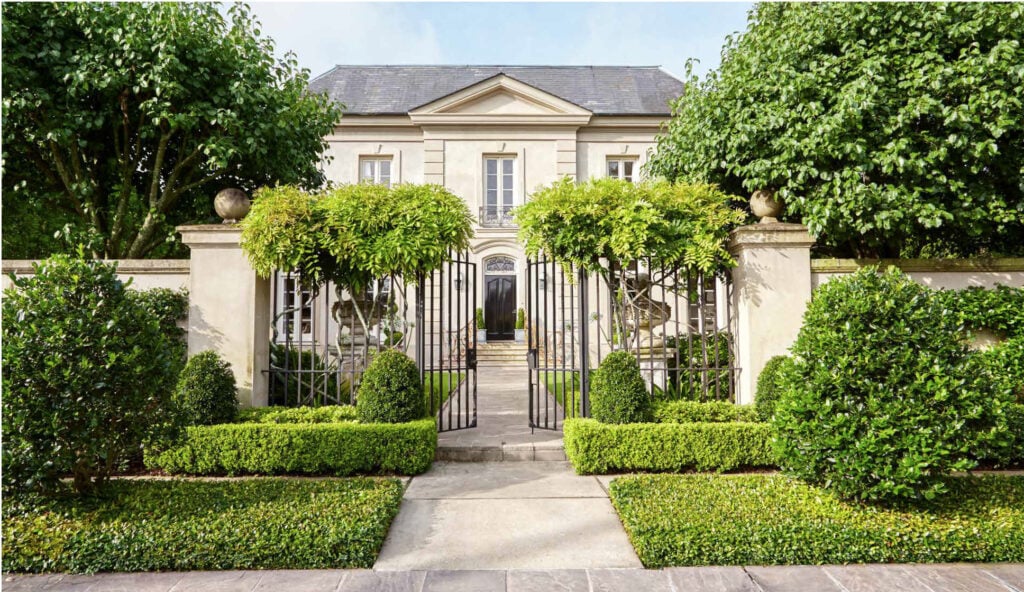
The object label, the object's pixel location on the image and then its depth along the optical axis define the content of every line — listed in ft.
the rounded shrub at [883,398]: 11.87
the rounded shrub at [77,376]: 11.47
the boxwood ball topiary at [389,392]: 17.43
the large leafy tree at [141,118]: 19.90
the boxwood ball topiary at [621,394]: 17.44
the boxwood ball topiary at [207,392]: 17.04
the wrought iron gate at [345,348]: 19.53
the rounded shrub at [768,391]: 17.16
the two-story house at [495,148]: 55.52
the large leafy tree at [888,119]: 16.63
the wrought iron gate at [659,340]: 19.22
